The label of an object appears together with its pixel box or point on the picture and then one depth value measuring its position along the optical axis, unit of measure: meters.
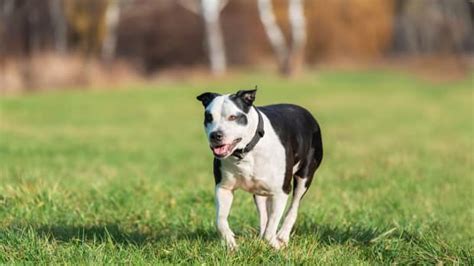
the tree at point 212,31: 42.62
